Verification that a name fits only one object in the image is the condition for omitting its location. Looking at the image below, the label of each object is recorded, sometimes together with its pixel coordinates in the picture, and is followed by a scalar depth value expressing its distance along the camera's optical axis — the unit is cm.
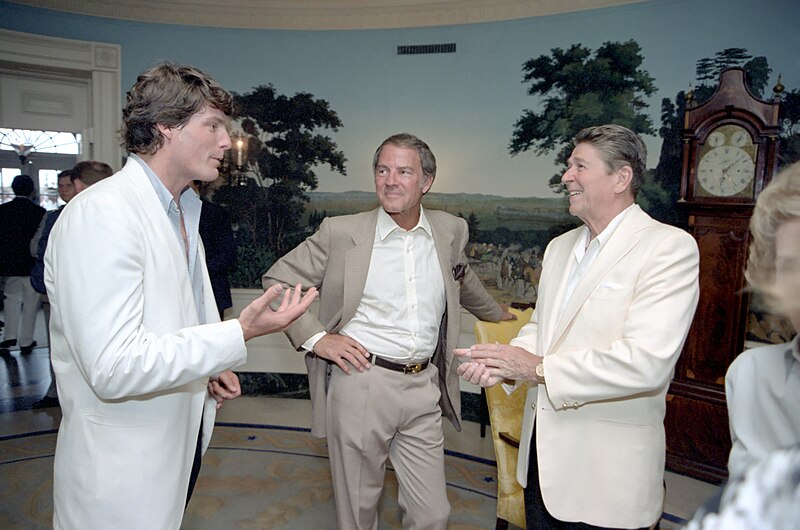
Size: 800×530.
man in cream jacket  183
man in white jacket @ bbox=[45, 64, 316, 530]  136
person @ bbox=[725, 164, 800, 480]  94
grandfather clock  369
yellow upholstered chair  285
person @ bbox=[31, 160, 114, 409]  412
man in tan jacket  253
